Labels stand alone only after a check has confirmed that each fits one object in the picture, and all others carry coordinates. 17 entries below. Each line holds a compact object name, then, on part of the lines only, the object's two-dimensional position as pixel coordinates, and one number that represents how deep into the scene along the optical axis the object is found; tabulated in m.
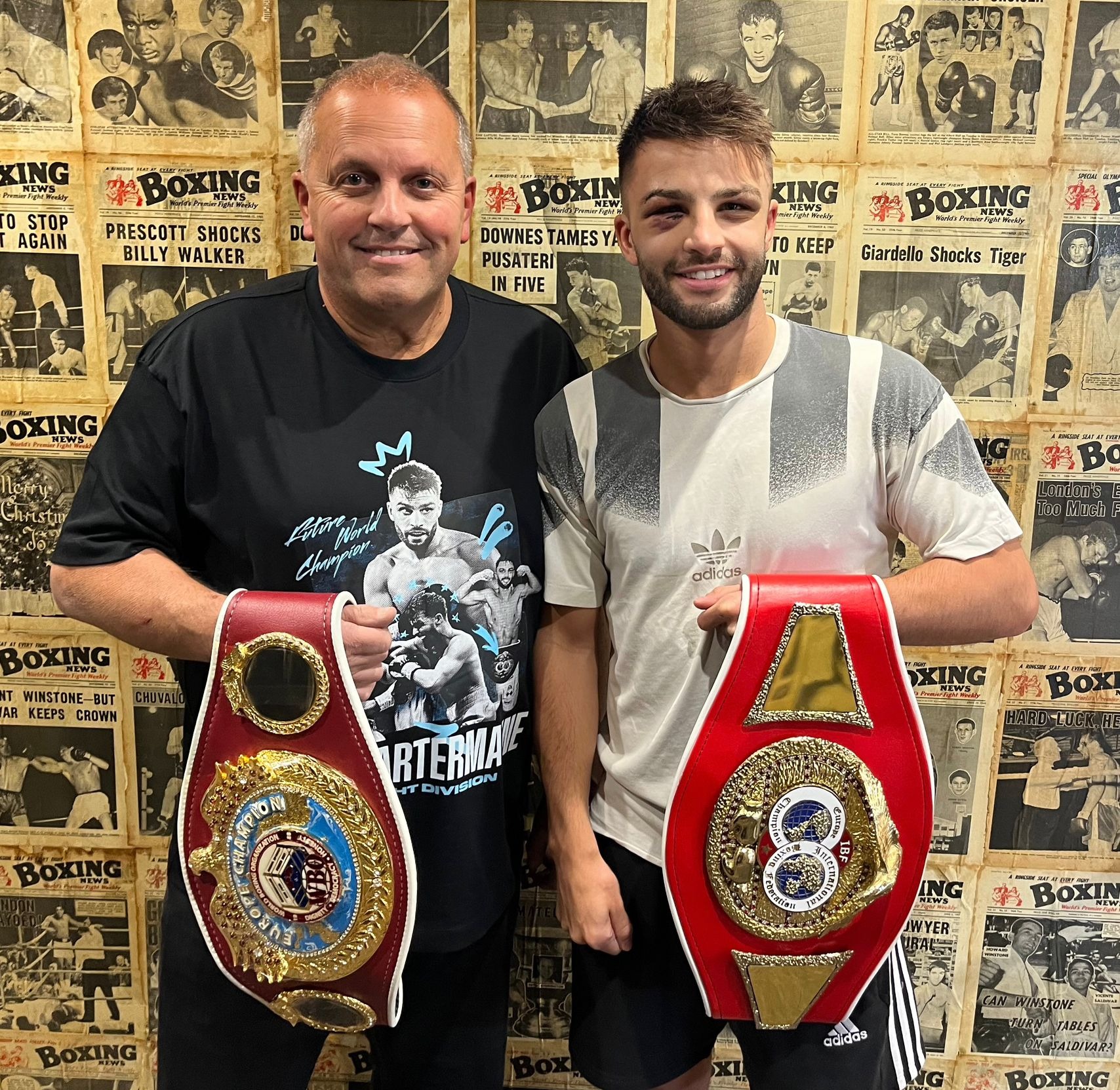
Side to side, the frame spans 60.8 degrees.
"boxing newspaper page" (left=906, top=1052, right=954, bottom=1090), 1.78
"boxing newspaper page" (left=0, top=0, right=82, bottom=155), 1.46
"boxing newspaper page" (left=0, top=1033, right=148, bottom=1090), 1.82
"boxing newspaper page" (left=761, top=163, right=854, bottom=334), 1.49
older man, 1.16
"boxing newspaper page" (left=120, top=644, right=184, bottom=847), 1.68
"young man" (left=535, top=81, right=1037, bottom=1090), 1.13
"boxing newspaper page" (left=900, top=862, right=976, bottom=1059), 1.71
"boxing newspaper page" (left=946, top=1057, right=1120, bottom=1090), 1.77
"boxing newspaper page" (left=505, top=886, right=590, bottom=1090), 1.73
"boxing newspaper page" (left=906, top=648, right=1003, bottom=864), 1.64
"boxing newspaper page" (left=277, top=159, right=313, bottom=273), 1.50
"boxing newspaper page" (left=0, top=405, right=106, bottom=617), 1.60
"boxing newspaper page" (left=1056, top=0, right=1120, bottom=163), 1.44
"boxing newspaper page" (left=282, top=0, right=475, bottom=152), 1.45
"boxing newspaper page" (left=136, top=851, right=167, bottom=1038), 1.74
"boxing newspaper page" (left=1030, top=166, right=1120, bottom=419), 1.49
